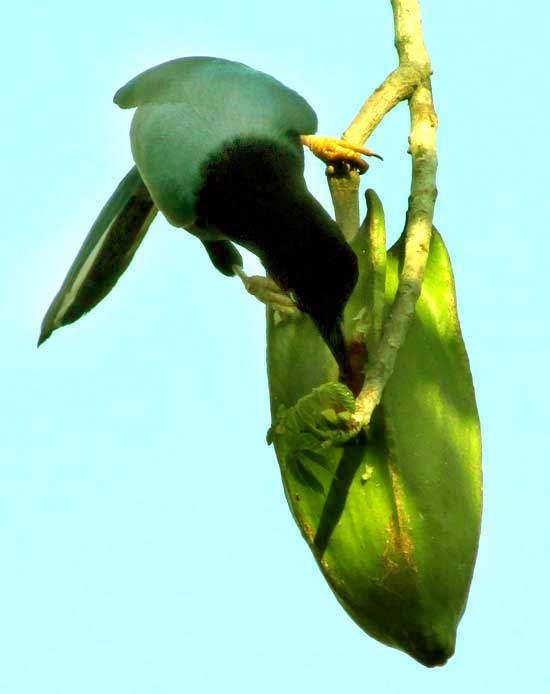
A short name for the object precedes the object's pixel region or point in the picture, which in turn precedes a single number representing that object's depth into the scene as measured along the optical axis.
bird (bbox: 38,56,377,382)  7.98
